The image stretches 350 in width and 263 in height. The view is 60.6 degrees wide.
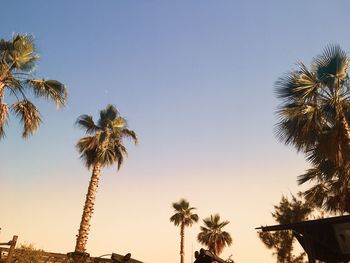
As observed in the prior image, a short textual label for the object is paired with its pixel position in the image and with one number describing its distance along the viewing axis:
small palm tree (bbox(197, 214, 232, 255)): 39.56
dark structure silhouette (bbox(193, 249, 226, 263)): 5.14
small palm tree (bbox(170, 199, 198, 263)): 42.38
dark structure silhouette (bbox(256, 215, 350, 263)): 10.09
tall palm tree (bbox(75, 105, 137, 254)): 20.95
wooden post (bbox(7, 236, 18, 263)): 12.59
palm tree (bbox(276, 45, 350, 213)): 12.00
